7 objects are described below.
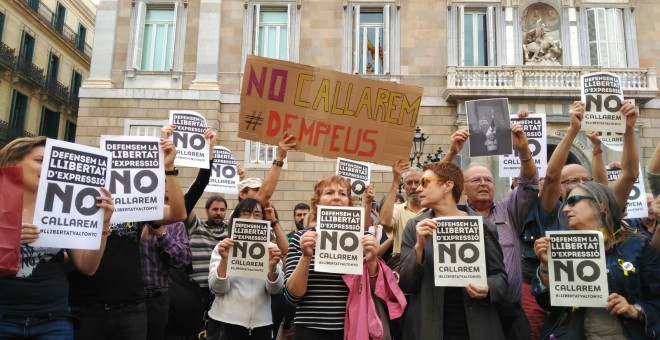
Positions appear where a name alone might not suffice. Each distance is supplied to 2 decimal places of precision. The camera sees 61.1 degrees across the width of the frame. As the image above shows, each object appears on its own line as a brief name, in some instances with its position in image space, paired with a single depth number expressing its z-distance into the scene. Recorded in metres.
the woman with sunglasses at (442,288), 3.53
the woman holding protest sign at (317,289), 4.02
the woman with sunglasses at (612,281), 3.38
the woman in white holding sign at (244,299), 4.83
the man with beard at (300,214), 7.92
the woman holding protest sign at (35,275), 3.29
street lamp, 12.45
